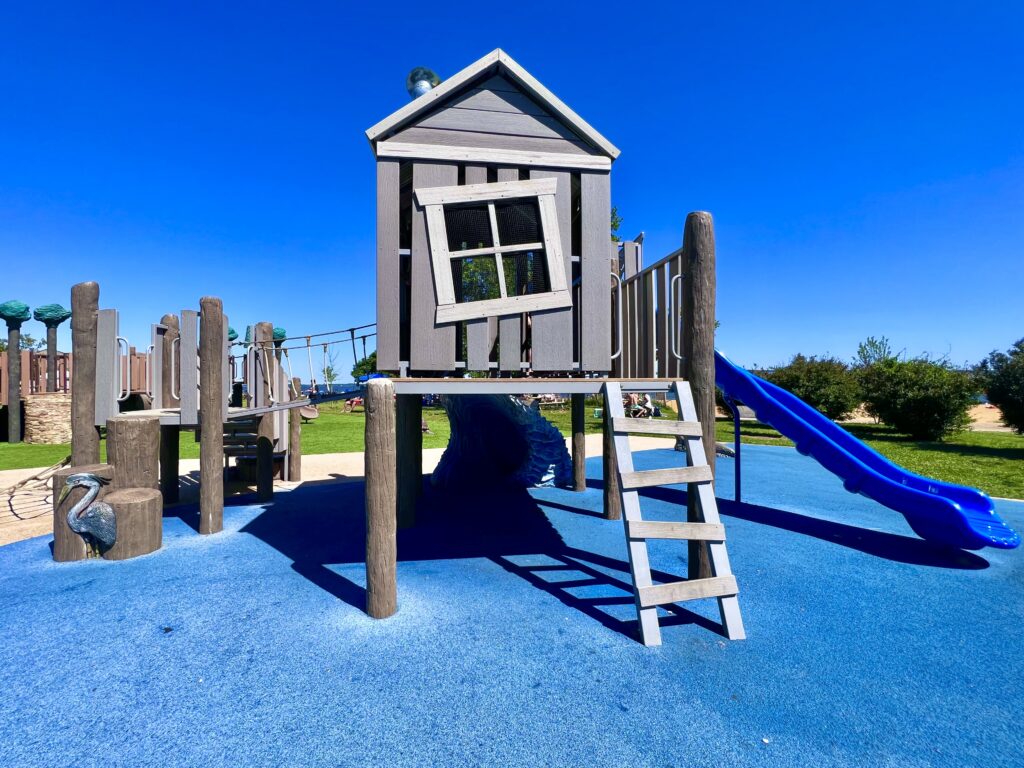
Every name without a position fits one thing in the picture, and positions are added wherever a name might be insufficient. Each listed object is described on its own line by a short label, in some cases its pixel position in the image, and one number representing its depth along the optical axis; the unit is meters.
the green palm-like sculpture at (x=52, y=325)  18.28
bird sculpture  5.18
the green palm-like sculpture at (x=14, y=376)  16.64
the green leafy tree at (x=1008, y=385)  15.61
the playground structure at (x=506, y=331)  3.97
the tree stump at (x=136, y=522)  5.38
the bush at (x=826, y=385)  23.38
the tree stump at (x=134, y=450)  5.75
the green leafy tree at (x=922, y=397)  18.55
